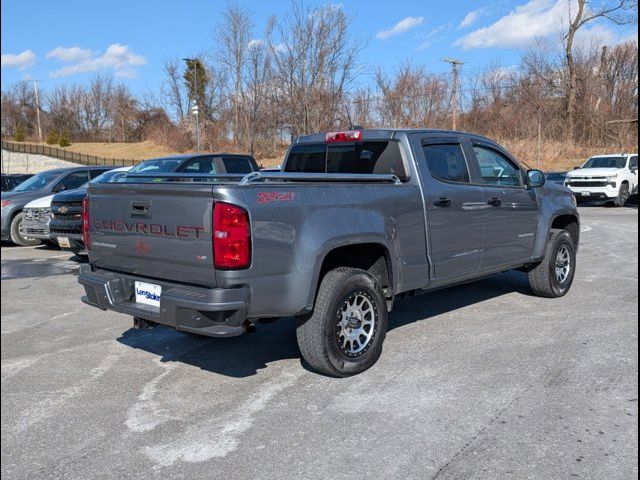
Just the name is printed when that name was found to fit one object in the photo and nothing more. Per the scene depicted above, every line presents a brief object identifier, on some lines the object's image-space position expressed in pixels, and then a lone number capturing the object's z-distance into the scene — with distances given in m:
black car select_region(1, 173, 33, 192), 17.32
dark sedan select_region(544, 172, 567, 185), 23.17
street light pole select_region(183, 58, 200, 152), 30.72
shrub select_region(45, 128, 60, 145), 69.44
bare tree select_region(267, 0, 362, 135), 32.62
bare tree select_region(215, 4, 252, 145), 36.59
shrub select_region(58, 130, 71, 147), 67.76
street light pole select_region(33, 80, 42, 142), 64.08
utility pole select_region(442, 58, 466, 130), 37.60
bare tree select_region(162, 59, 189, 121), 51.72
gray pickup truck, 4.05
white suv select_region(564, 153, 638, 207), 21.44
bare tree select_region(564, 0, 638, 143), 44.44
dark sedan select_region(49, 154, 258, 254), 9.98
